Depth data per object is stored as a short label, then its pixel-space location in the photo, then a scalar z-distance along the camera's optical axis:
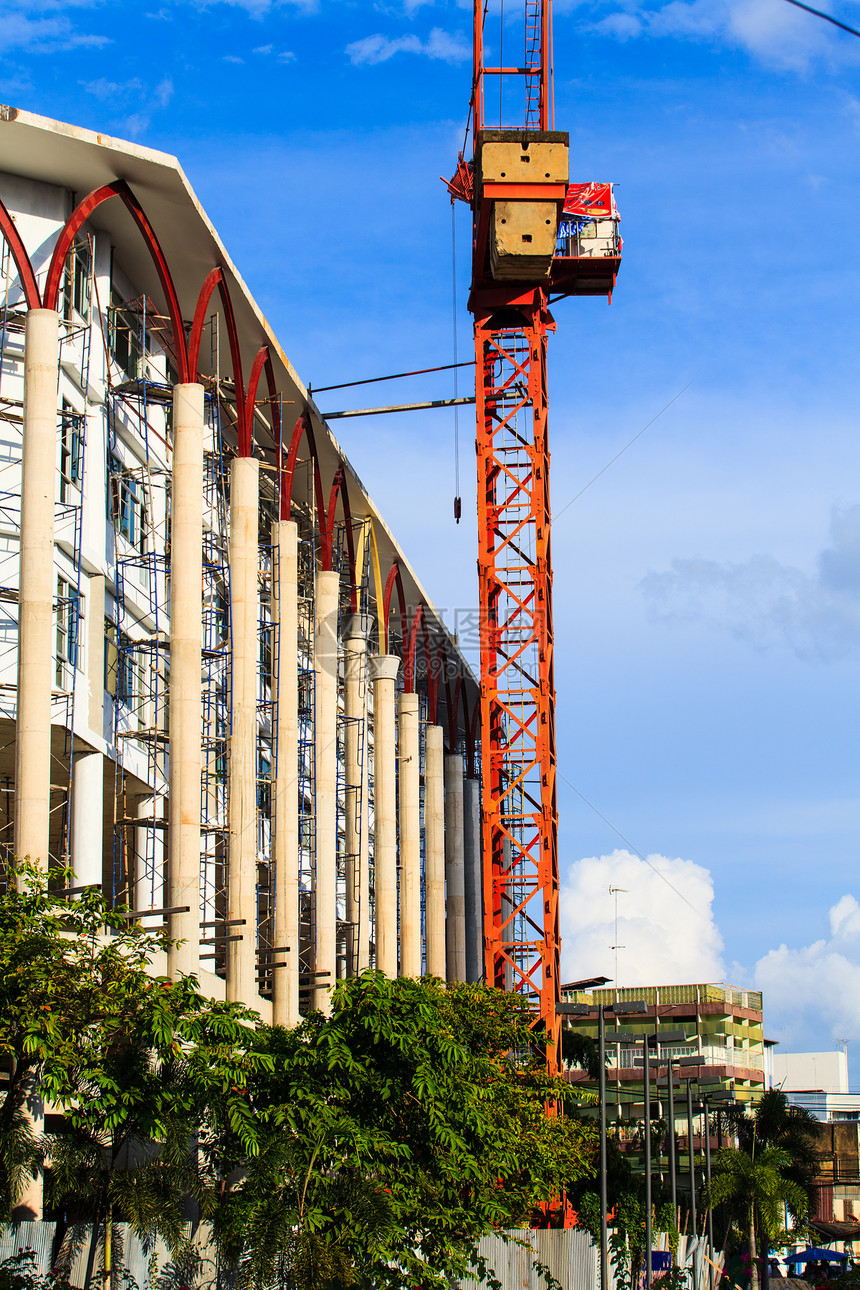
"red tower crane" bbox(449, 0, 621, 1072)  68.38
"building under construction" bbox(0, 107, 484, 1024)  43.78
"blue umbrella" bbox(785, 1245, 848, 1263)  91.04
